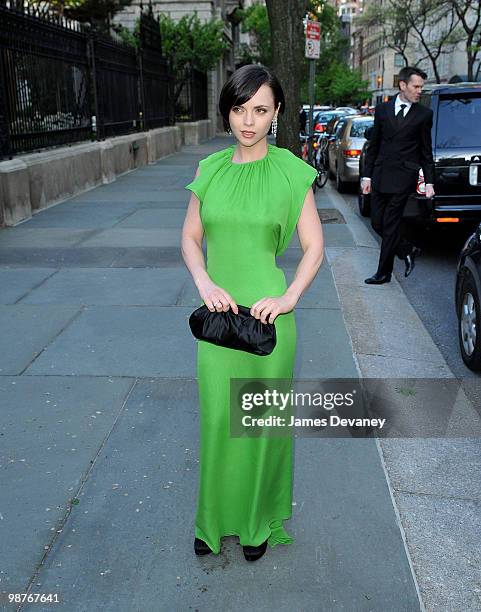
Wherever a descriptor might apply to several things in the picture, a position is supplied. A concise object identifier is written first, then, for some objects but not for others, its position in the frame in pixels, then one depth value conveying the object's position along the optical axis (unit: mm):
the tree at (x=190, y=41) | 32188
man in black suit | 6645
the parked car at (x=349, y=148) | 14739
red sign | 14086
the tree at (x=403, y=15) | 45125
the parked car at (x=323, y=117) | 32031
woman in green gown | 2422
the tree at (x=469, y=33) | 36312
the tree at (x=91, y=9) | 29109
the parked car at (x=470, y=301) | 5023
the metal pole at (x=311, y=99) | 13156
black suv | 7875
